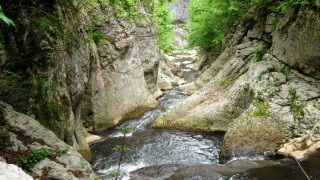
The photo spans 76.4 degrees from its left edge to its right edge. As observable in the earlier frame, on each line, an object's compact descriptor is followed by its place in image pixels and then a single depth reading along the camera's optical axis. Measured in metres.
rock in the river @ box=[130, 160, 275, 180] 5.25
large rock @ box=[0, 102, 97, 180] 3.52
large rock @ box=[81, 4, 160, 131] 9.61
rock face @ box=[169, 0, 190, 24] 52.56
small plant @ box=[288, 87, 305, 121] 6.39
